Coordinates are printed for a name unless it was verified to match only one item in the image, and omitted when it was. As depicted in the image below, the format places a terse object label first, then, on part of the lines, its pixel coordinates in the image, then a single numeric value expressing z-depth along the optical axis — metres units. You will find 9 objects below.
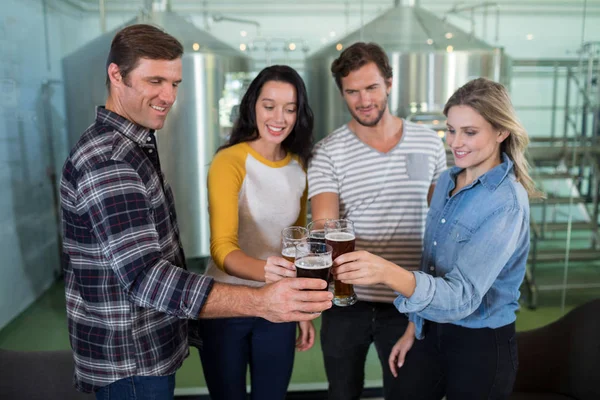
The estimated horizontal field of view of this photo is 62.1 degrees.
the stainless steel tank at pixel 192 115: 3.32
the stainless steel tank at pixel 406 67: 3.67
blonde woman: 1.41
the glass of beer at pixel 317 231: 1.37
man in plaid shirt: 1.27
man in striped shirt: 1.90
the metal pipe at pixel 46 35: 3.22
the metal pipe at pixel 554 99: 4.04
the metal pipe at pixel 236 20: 3.61
